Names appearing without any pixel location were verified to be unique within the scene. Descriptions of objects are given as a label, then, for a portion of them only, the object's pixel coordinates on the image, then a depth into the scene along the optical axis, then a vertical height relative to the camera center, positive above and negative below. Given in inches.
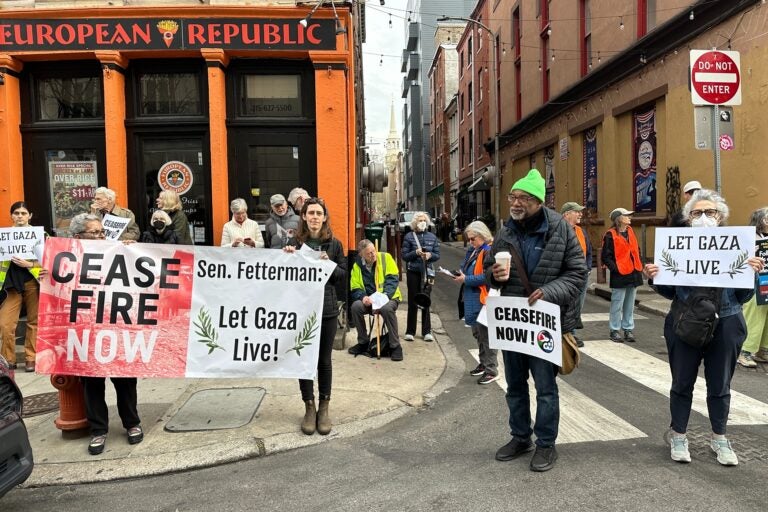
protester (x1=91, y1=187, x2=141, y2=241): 231.3 +16.5
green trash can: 355.7 +2.7
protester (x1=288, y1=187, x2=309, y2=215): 277.2 +21.9
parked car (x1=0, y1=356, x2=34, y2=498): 112.0 -42.8
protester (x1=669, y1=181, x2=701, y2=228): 161.6 +3.1
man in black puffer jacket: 141.0 -12.1
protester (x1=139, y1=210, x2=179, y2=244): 242.7 +4.7
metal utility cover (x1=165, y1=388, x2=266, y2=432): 178.9 -61.9
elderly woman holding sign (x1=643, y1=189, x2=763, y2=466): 137.2 -32.0
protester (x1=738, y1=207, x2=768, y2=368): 239.8 -48.9
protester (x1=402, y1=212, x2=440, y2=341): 308.0 -17.0
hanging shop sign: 306.8 +121.5
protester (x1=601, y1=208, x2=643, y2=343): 293.4 -21.4
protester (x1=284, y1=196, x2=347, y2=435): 176.1 -19.5
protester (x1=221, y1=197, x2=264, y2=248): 272.2 +5.6
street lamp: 961.7 +270.6
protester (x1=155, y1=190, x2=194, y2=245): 265.0 +14.8
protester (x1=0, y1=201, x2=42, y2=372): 238.4 -24.8
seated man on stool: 266.7 -26.0
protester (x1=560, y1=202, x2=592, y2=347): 295.0 +8.7
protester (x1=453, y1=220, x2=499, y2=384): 229.1 -25.9
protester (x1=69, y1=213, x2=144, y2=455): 162.6 -49.6
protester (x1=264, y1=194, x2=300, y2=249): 280.5 +10.1
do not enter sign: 295.9 +83.8
